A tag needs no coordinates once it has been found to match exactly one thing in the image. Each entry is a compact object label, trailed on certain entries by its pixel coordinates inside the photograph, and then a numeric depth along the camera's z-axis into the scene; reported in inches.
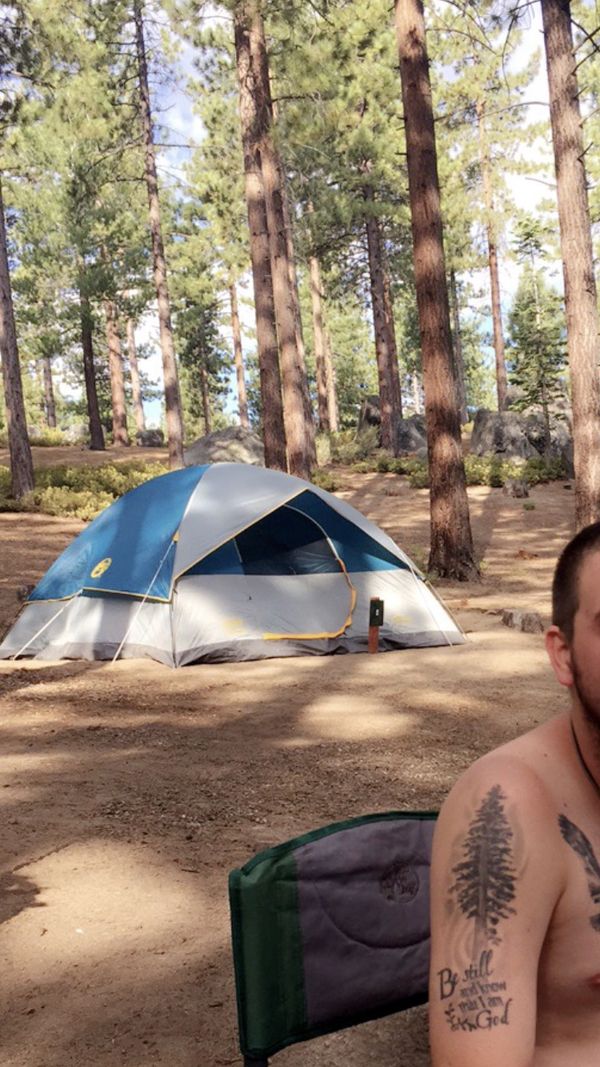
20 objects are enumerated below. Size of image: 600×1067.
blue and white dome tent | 333.4
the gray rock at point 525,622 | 378.0
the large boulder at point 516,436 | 1067.3
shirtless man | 51.0
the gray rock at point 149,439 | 1390.3
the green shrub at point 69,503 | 708.7
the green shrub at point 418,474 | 885.8
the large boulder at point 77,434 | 1310.3
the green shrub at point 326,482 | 863.7
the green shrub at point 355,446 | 1083.3
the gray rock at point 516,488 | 847.7
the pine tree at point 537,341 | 1055.0
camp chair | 70.2
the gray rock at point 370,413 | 1229.7
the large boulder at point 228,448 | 1031.6
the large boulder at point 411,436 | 1151.6
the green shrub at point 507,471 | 914.7
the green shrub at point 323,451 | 1080.0
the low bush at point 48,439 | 1203.9
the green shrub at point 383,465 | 994.7
